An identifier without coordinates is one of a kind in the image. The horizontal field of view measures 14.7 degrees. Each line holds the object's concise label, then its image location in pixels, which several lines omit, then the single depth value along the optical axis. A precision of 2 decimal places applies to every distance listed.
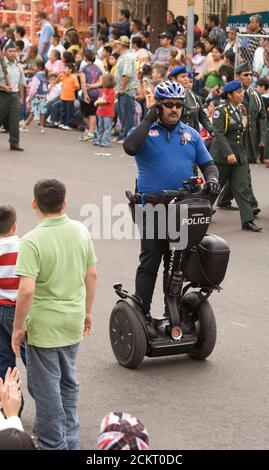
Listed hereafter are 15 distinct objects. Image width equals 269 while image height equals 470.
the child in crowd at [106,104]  18.86
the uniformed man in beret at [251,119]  13.43
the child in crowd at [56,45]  24.48
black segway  7.04
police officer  7.14
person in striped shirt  6.12
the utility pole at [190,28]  19.60
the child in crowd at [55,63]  22.75
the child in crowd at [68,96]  20.84
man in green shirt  5.46
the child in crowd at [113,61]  21.09
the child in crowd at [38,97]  20.91
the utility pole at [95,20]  25.74
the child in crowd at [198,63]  20.32
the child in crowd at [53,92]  21.80
